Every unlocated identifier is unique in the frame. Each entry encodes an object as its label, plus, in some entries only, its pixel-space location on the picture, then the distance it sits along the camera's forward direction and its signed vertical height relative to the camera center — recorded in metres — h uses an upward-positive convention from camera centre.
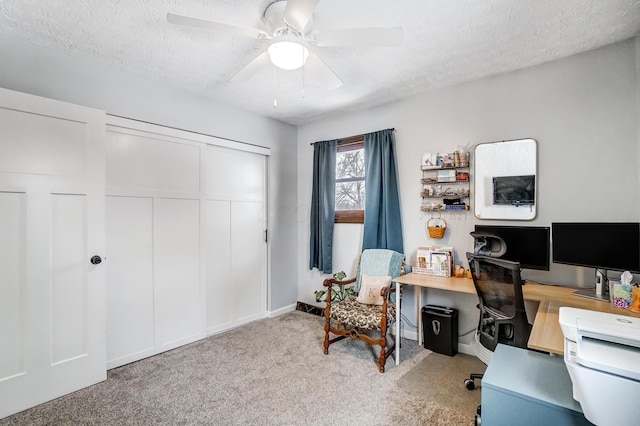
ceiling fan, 1.64 +1.01
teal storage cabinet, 1.20 -0.74
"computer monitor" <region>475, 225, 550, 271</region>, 2.41 -0.27
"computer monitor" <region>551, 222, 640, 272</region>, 2.01 -0.23
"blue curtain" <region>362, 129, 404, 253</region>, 3.33 +0.18
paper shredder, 2.82 -1.08
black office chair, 1.96 -0.61
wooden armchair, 2.64 -0.86
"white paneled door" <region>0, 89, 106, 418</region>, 2.06 -0.25
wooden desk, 1.47 -0.60
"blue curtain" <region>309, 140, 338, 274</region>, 3.88 +0.10
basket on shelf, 3.04 -0.15
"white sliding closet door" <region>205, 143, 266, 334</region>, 3.40 -0.29
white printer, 0.97 -0.50
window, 3.74 +0.38
